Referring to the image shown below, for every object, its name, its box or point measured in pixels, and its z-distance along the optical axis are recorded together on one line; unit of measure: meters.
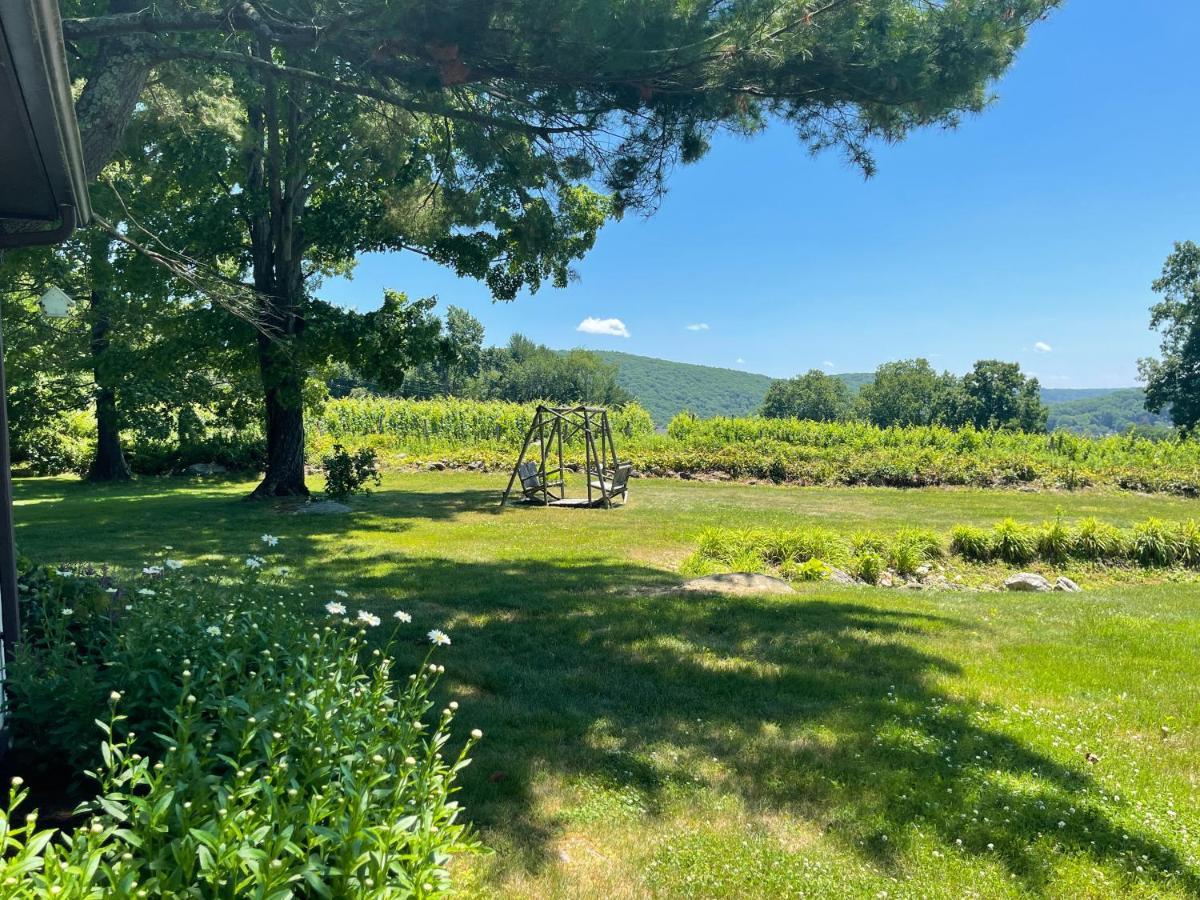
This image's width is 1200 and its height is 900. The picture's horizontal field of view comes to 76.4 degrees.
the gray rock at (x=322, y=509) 11.09
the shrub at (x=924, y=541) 9.22
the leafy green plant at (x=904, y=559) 8.70
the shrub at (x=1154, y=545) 9.38
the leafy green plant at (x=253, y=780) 1.58
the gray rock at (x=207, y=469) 17.48
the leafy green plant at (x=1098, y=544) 9.45
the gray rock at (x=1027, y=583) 8.03
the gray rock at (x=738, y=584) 6.63
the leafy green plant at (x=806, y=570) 8.03
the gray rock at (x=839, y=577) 8.09
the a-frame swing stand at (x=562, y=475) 13.38
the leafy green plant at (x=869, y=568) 8.35
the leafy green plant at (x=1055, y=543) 9.41
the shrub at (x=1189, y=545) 9.40
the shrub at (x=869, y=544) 9.02
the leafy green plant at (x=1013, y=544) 9.38
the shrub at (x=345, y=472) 12.21
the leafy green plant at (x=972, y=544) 9.39
